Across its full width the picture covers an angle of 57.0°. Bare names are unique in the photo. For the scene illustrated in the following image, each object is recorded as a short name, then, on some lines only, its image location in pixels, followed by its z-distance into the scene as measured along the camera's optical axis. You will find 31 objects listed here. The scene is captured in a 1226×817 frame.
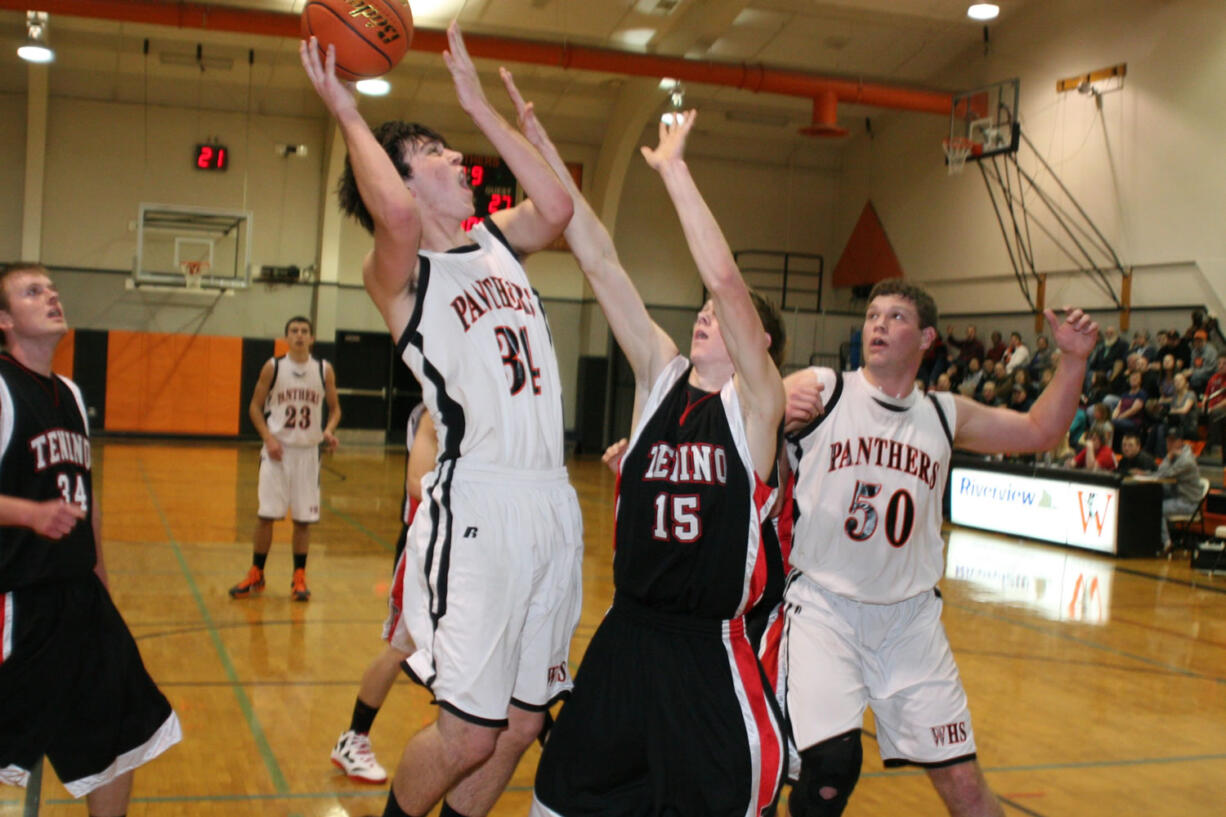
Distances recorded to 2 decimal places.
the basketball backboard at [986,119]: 17.08
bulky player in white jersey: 3.30
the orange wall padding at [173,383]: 20.80
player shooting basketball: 2.81
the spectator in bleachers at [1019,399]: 16.05
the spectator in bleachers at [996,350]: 18.36
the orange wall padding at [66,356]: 20.23
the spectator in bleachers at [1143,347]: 15.29
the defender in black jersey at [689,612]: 2.69
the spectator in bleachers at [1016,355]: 17.19
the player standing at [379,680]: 4.20
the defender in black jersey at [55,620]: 2.95
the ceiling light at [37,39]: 15.38
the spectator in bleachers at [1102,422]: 13.26
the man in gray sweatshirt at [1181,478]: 12.29
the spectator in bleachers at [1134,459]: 12.97
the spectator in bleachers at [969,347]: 18.73
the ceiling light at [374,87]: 16.58
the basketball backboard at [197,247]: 19.92
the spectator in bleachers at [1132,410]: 14.44
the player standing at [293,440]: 7.55
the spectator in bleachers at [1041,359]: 16.84
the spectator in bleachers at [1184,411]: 13.87
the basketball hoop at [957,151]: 17.30
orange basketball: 3.21
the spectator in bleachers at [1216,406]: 12.70
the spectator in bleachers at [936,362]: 19.17
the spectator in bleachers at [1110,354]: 15.95
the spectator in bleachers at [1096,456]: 12.83
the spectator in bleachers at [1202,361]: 14.15
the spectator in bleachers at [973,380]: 17.86
